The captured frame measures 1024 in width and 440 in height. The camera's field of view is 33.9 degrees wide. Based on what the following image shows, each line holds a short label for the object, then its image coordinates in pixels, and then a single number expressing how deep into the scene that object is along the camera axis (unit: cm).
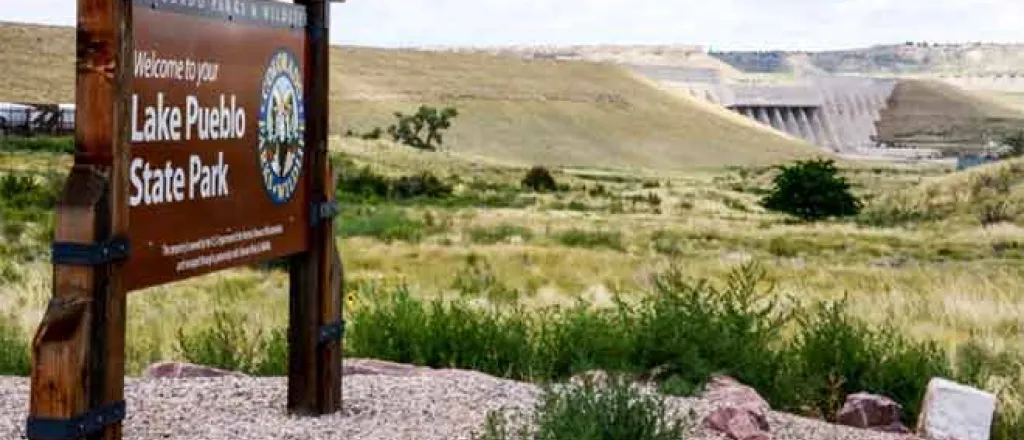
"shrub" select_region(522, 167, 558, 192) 7662
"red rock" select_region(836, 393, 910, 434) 1023
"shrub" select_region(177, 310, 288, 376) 1195
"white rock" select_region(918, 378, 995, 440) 996
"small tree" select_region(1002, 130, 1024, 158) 8512
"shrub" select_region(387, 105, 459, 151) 11019
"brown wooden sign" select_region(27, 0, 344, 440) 663
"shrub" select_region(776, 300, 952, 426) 1117
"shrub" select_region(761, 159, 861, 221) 5856
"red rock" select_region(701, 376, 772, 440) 887
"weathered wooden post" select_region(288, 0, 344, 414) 925
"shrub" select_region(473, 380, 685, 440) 767
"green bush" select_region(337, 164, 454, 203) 5906
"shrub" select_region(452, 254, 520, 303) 2112
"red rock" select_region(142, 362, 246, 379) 1062
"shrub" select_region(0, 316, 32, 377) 1173
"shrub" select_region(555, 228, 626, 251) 3668
